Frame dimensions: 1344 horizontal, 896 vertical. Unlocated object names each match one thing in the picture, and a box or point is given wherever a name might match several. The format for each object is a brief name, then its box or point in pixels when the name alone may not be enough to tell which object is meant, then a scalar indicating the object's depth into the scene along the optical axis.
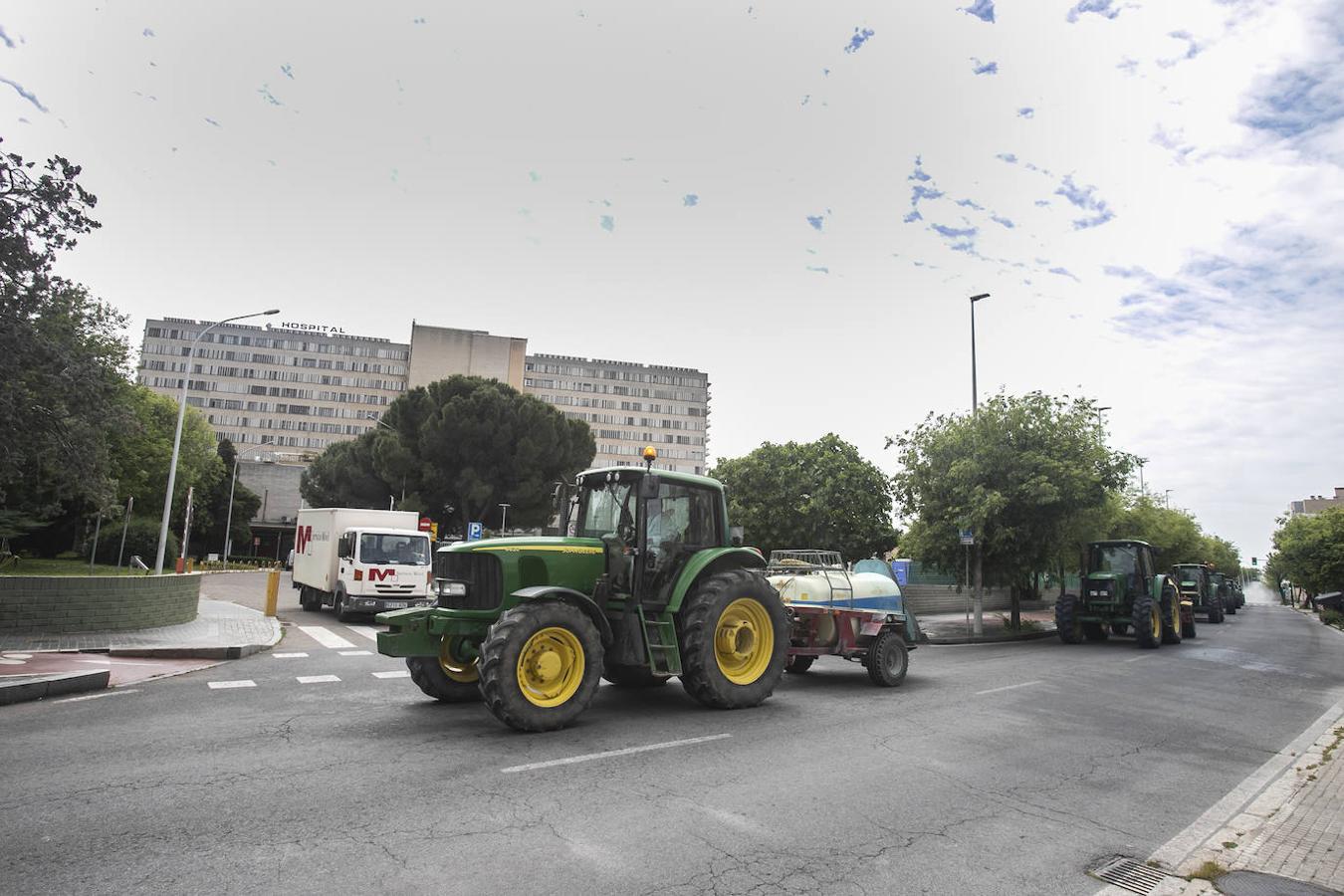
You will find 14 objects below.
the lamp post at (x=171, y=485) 22.80
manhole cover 4.14
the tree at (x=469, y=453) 44.50
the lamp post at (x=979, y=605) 21.48
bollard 18.14
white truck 18.81
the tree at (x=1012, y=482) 20.75
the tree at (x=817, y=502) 36.00
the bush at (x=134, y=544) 35.25
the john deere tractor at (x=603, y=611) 6.95
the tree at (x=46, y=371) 10.33
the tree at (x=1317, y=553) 40.75
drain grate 4.18
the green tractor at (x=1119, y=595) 19.42
